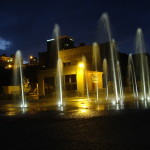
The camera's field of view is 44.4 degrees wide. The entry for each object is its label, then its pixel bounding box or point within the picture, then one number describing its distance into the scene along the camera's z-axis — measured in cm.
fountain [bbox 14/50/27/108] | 5323
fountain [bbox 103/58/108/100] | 3917
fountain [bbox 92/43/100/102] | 3956
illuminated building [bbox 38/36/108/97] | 3100
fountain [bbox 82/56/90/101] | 2948
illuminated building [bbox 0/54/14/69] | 8456
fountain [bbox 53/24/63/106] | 3173
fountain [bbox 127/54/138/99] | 3520
